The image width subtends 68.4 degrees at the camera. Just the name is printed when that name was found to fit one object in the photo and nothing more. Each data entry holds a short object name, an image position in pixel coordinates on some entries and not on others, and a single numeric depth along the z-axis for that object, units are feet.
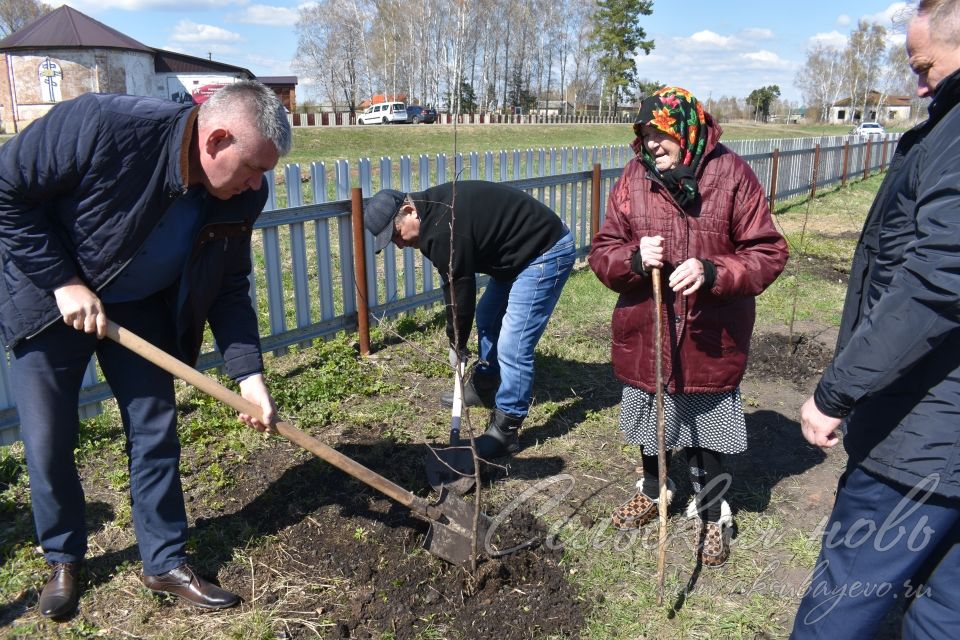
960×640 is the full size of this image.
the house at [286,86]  167.22
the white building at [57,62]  111.65
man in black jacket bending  11.32
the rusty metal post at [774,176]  41.91
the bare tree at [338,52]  195.11
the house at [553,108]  210.79
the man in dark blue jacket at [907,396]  5.16
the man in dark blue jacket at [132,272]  7.22
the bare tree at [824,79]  249.55
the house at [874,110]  247.91
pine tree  183.73
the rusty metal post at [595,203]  26.04
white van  125.39
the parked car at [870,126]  149.30
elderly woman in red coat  8.65
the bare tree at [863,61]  232.94
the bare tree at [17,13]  175.32
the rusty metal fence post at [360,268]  17.13
